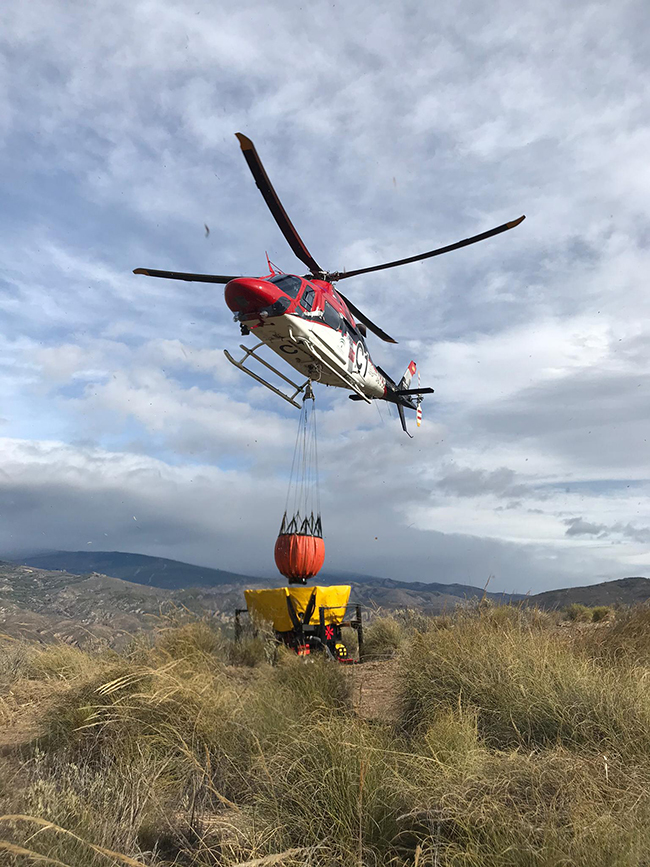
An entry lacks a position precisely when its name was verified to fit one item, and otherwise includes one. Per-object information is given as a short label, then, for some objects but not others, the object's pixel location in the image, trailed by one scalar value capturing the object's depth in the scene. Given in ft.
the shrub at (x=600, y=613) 51.93
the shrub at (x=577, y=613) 54.05
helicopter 35.35
